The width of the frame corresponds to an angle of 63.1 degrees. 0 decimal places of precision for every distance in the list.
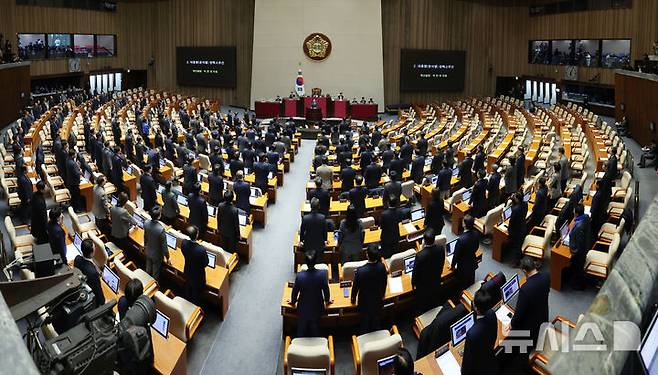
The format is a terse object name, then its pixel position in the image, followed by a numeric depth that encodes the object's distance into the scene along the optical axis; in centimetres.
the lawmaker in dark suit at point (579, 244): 785
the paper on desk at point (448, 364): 514
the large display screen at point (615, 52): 2588
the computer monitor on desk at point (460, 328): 534
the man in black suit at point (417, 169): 1327
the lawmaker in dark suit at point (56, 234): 744
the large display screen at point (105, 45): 3372
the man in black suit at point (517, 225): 902
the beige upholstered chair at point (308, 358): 530
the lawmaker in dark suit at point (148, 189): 1084
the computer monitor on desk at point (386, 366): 516
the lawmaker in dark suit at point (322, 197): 1005
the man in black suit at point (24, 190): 1035
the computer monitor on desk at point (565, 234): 851
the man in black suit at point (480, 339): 475
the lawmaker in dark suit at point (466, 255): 734
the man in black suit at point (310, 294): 624
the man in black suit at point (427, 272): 675
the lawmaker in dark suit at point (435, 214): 921
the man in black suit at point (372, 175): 1251
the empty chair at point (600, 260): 773
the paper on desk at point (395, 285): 700
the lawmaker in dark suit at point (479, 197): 1034
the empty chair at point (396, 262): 749
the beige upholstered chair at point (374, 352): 534
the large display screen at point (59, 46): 3011
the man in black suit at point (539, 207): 970
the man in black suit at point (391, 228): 836
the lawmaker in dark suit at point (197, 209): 922
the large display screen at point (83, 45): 3206
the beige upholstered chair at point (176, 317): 613
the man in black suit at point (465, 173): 1288
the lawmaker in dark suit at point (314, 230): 831
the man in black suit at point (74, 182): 1137
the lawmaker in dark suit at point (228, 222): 884
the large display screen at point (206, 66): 3284
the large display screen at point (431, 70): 3250
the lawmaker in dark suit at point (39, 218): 900
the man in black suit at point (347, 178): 1205
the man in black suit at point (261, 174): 1252
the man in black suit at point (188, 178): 1199
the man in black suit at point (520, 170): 1258
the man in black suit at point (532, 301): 556
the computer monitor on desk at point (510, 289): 628
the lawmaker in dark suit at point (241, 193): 1062
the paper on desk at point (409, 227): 939
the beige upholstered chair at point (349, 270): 720
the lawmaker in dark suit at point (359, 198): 1055
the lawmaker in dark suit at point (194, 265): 699
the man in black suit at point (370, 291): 635
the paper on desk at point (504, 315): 599
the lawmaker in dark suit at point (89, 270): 610
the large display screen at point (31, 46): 2806
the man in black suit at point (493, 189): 1104
